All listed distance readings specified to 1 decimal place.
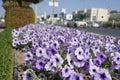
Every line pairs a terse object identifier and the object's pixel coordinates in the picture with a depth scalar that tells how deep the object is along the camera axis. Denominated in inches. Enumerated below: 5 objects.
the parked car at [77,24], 849.4
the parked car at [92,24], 899.7
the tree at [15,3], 448.1
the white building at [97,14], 1572.0
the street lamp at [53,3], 577.1
